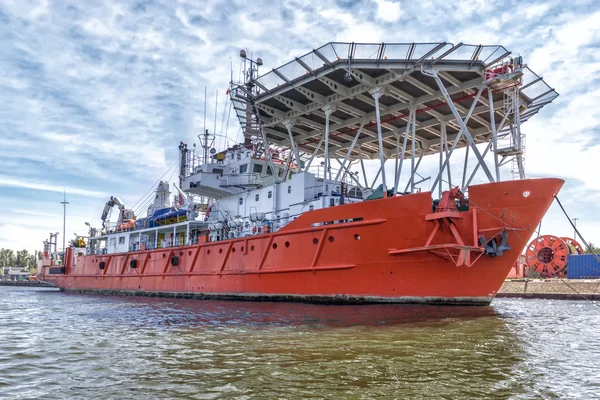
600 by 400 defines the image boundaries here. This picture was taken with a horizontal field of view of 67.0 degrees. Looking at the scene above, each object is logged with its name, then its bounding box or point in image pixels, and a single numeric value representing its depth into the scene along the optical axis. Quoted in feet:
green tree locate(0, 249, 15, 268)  440.45
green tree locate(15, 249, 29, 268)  437.62
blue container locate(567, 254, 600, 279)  107.14
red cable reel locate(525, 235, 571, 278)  117.29
